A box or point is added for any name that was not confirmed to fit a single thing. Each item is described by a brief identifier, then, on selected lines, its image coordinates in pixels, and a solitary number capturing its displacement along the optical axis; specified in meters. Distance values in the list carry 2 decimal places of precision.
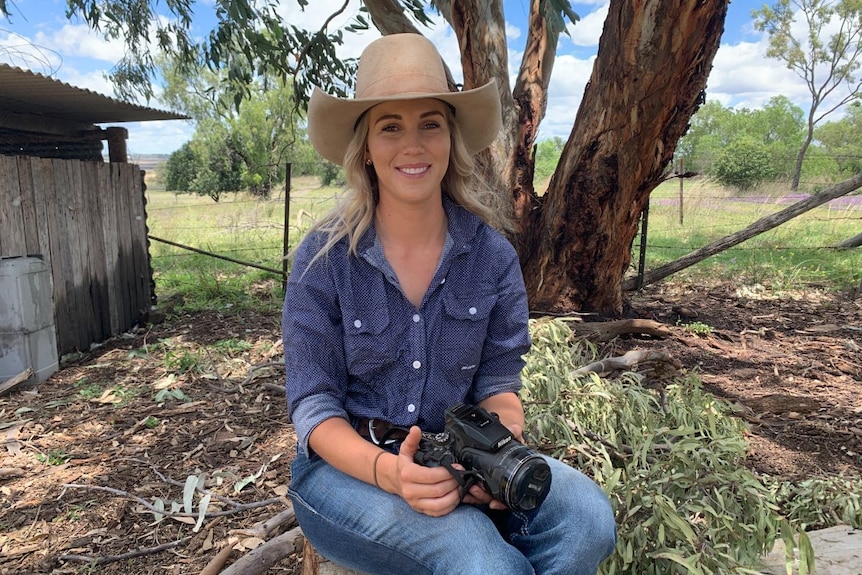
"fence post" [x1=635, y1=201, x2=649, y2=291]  6.07
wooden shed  4.66
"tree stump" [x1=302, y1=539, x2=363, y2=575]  1.80
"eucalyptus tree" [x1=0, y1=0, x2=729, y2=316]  3.79
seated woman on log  1.53
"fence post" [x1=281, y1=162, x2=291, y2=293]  6.25
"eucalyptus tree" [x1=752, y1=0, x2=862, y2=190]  24.55
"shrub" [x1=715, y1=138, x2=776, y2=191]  26.48
